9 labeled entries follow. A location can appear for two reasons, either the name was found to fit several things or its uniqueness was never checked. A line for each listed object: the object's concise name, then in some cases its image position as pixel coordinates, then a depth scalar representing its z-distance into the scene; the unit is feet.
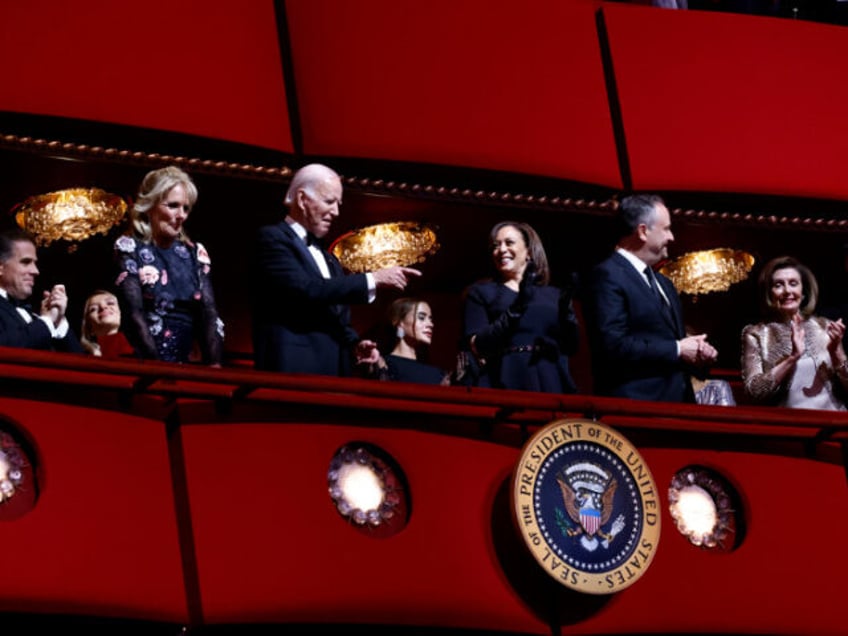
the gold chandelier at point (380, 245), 49.98
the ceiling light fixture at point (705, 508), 38.04
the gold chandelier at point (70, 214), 45.93
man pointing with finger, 35.04
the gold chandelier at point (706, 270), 54.34
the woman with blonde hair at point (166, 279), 34.65
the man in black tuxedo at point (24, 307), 35.01
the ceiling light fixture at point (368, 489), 34.53
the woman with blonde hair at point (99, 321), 41.55
